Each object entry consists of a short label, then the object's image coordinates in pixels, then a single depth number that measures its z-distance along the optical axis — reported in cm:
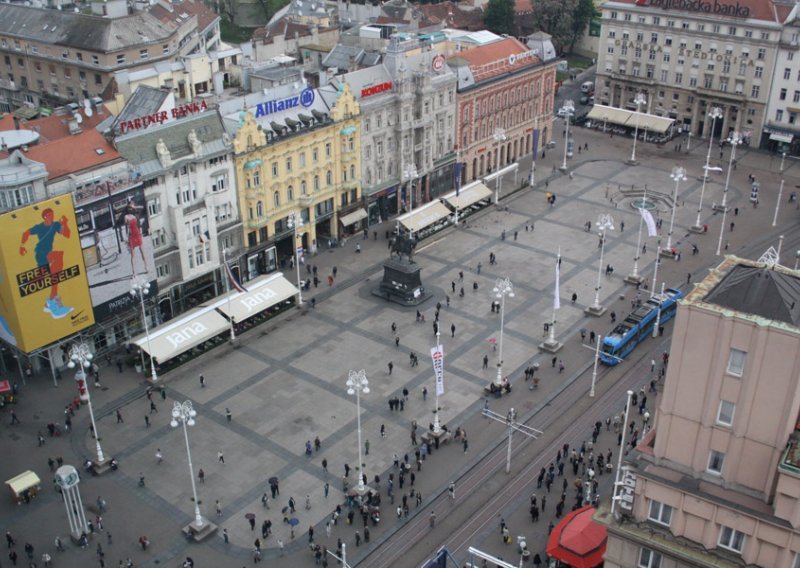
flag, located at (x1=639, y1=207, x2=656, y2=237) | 9312
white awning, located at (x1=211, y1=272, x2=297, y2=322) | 8462
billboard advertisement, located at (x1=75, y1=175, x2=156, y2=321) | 7612
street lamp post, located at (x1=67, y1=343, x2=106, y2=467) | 6681
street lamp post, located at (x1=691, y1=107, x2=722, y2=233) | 10931
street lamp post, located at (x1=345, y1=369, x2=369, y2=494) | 6072
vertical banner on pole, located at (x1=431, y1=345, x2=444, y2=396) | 6822
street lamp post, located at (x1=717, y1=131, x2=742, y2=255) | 11198
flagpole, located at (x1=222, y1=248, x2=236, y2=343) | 8411
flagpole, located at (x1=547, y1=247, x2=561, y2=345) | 8086
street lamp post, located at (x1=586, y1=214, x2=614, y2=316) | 8831
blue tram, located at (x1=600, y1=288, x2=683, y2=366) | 8150
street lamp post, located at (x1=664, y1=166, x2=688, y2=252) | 10306
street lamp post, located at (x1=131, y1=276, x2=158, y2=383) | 7762
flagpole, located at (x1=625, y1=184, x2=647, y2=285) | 9588
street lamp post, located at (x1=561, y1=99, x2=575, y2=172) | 13212
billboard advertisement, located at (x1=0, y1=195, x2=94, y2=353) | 7088
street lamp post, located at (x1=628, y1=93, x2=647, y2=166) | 13200
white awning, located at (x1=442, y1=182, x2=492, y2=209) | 11121
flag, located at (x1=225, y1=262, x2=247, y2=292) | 8519
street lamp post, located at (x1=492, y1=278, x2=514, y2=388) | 7488
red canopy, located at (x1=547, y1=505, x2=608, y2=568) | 5550
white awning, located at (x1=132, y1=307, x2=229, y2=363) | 7806
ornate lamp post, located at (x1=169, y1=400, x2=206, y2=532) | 5816
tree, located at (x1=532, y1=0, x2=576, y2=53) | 17725
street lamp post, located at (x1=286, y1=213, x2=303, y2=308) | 9119
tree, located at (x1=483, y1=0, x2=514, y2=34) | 17788
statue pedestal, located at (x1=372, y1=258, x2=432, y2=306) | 9075
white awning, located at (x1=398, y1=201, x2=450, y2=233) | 10481
